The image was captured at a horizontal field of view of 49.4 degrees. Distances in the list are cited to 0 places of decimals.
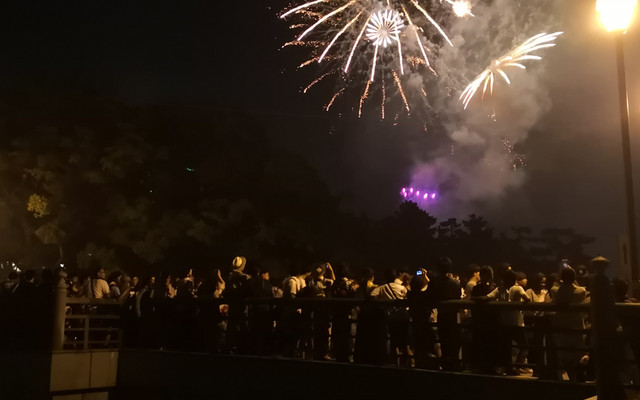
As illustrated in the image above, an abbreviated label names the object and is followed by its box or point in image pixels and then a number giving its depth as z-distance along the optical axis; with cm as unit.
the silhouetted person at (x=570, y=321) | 930
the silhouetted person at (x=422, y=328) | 1004
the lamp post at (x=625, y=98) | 1186
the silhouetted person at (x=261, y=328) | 1241
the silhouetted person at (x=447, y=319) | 977
